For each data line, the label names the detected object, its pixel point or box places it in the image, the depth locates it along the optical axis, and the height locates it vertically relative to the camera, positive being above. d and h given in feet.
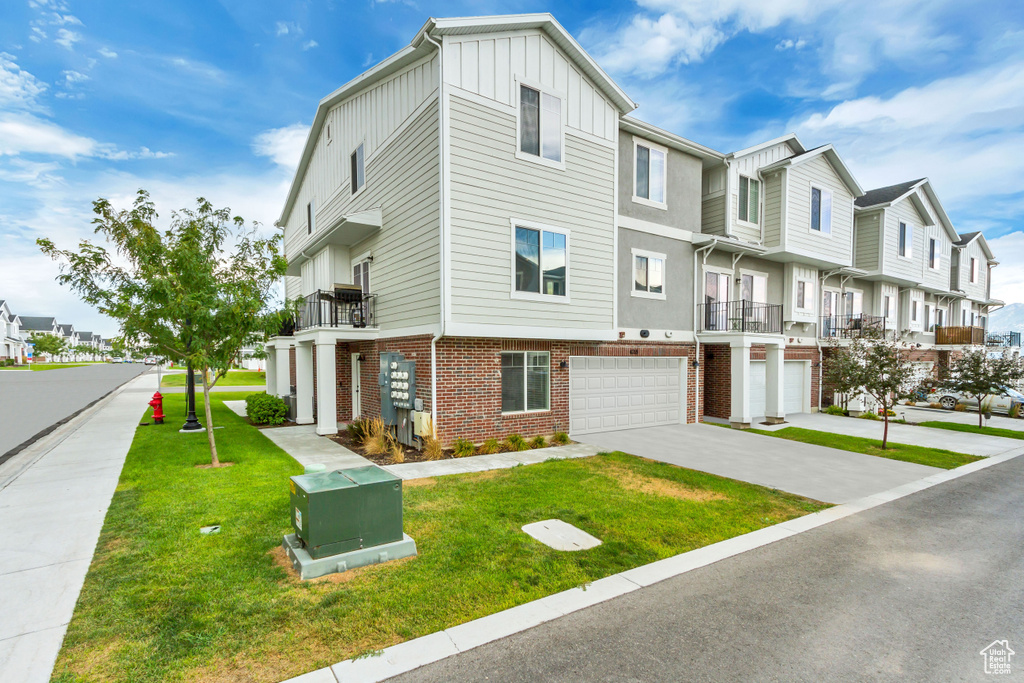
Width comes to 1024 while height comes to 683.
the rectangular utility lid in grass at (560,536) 18.49 -8.73
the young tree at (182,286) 27.71 +2.54
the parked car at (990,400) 62.49 -10.41
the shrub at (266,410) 48.11 -8.77
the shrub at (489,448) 35.27 -9.26
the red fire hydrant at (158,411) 47.42 -8.73
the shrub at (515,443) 36.47 -9.22
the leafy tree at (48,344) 271.90 -10.51
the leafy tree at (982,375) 48.70 -4.82
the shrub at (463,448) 34.04 -9.00
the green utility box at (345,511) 15.44 -6.42
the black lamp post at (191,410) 42.45 -7.89
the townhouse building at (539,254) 34.58 +7.17
